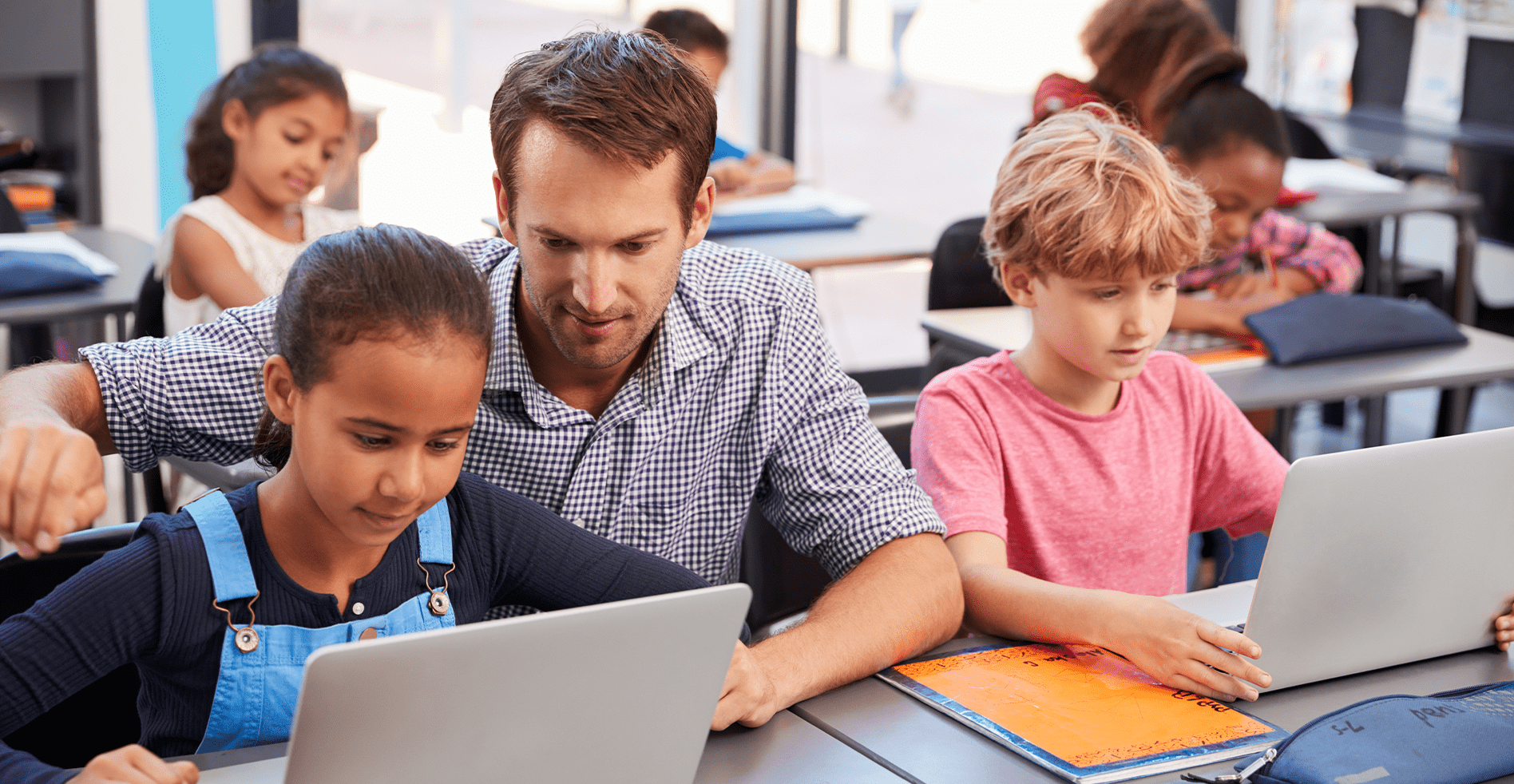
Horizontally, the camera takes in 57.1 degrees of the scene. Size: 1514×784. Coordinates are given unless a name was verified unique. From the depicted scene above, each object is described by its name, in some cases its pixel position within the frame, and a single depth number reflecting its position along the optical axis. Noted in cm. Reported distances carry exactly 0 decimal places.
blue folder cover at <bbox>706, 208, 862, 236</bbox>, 312
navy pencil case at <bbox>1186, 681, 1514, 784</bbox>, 99
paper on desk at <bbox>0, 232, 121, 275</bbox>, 268
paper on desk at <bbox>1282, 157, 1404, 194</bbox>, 373
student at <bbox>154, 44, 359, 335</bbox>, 247
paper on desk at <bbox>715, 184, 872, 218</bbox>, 324
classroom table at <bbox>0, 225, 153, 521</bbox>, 247
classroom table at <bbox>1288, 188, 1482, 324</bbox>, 340
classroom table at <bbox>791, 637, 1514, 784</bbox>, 104
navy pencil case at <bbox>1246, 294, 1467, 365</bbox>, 234
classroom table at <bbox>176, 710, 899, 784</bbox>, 103
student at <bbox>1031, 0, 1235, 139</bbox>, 300
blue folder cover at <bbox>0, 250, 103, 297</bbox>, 251
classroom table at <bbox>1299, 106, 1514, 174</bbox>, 435
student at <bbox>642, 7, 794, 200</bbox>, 340
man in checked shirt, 123
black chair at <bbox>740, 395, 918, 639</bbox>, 159
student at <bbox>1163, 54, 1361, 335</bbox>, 250
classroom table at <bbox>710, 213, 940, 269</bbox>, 293
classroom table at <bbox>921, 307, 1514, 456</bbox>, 221
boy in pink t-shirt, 148
